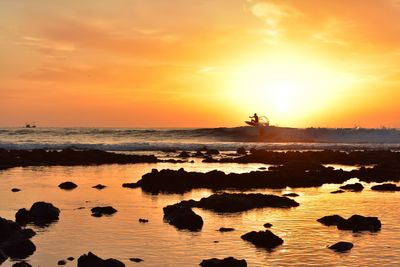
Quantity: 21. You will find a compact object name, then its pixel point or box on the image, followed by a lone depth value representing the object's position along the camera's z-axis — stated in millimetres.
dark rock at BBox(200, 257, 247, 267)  16609
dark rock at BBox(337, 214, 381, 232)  23203
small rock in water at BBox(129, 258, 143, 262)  17734
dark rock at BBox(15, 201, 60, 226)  24422
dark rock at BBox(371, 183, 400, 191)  37562
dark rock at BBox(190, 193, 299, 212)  28828
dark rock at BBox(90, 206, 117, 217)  26719
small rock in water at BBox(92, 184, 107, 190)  37094
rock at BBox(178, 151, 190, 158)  74338
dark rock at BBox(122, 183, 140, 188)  38656
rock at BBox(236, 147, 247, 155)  84169
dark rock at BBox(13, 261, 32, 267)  15845
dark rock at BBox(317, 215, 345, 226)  24344
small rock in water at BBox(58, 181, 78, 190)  36938
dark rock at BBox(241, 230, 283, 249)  20078
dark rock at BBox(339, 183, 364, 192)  37719
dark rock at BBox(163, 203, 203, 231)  23422
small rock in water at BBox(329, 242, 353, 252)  19406
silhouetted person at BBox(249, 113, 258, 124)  138125
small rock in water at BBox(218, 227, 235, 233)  22759
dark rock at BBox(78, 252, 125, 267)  16312
